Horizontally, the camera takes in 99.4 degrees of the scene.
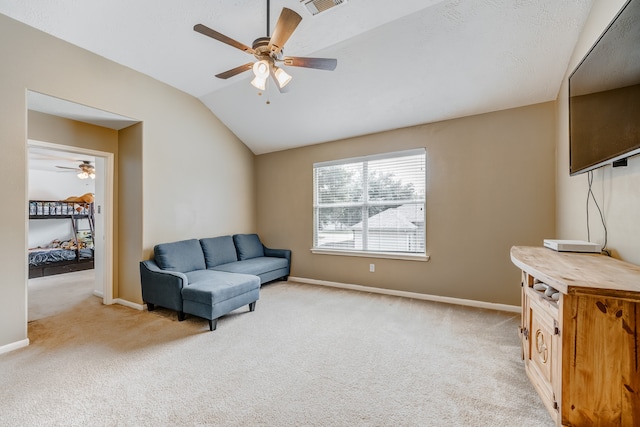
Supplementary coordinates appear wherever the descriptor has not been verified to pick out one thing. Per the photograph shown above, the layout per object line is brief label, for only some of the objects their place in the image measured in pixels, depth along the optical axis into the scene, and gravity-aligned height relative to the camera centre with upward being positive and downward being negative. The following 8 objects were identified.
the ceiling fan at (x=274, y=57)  1.96 +1.28
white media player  1.91 -0.24
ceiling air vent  2.30 +1.81
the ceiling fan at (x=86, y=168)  5.99 +1.00
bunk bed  5.52 -0.79
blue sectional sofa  2.98 -0.83
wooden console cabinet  1.21 -0.63
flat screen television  1.37 +0.70
